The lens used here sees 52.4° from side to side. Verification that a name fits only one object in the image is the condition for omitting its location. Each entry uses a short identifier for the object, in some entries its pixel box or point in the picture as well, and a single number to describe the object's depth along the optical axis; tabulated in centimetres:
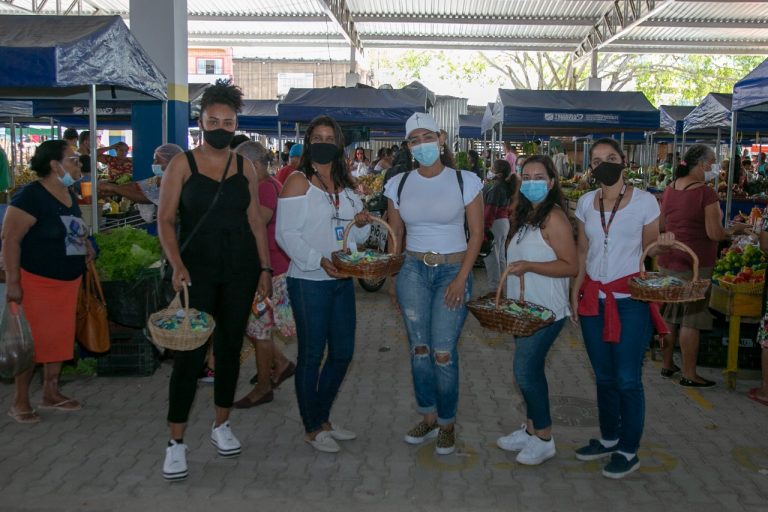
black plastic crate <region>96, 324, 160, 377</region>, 664
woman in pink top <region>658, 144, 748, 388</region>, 663
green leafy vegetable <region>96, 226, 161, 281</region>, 641
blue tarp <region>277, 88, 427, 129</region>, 1302
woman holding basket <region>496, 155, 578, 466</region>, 443
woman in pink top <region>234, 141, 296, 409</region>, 576
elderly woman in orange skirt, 538
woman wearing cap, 461
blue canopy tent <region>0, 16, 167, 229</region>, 603
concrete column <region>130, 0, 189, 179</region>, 1116
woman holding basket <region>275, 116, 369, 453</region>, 457
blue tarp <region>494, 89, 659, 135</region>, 1423
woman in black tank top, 432
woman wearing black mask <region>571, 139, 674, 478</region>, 442
